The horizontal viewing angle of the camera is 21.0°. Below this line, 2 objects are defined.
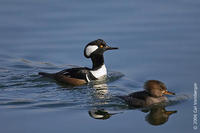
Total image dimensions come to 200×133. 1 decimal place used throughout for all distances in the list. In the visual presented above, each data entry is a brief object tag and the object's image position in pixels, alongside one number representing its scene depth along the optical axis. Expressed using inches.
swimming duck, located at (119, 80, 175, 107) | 500.4
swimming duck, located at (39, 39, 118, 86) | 605.3
